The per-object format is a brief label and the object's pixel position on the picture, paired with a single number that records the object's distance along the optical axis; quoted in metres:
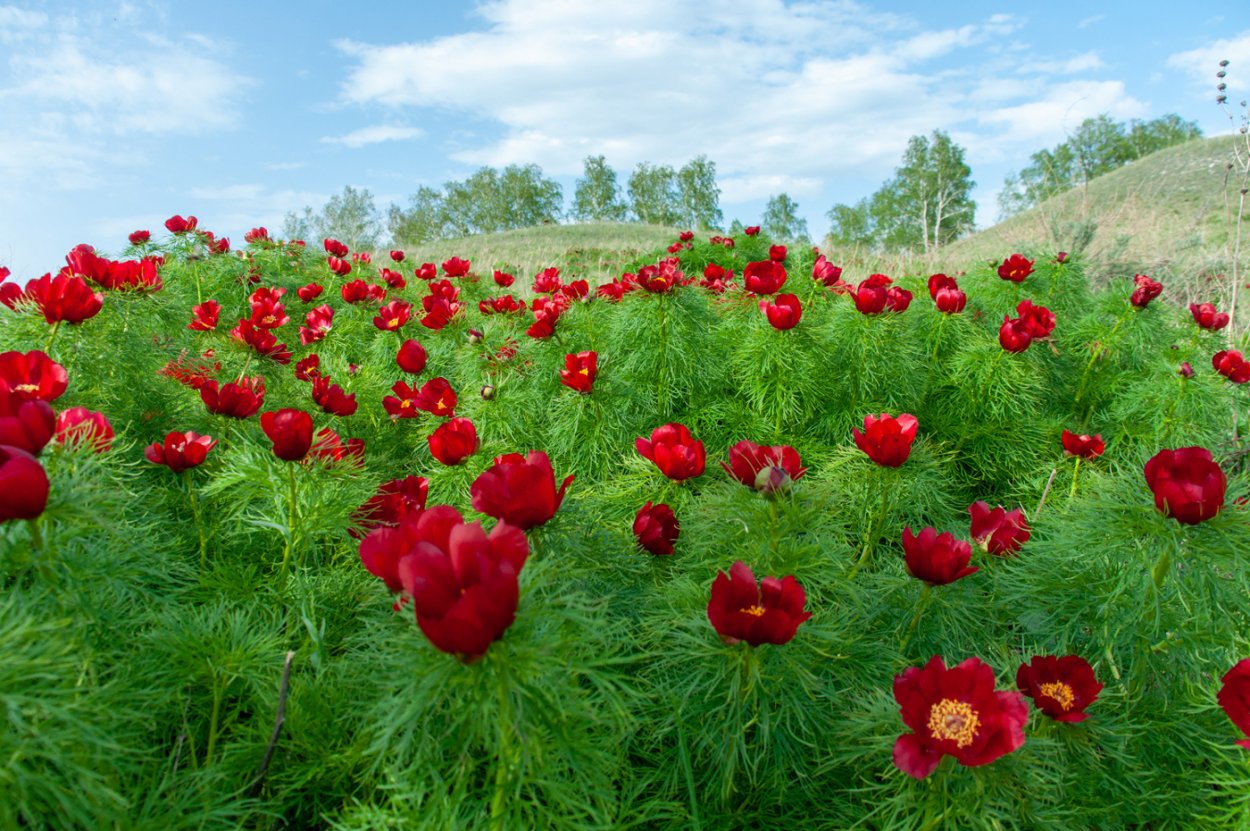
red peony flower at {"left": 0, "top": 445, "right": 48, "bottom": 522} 0.87
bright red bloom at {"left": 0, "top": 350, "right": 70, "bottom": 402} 1.36
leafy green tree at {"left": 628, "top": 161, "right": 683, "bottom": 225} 55.09
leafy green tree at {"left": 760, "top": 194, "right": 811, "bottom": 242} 57.68
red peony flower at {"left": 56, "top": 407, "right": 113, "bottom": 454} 1.27
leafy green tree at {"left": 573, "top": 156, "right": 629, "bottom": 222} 56.91
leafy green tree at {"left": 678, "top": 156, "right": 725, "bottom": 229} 54.19
